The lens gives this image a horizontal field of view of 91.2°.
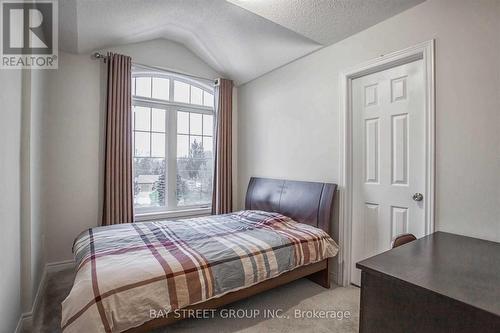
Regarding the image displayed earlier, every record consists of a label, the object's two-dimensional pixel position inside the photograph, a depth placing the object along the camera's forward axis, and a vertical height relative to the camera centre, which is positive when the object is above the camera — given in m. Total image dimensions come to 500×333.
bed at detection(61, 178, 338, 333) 1.35 -0.66
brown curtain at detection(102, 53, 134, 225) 2.94 +0.26
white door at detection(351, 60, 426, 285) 2.01 +0.08
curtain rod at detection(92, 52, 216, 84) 2.93 +1.34
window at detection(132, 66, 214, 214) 3.38 +0.38
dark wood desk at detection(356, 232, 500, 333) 0.84 -0.47
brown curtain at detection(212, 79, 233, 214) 3.78 +0.24
